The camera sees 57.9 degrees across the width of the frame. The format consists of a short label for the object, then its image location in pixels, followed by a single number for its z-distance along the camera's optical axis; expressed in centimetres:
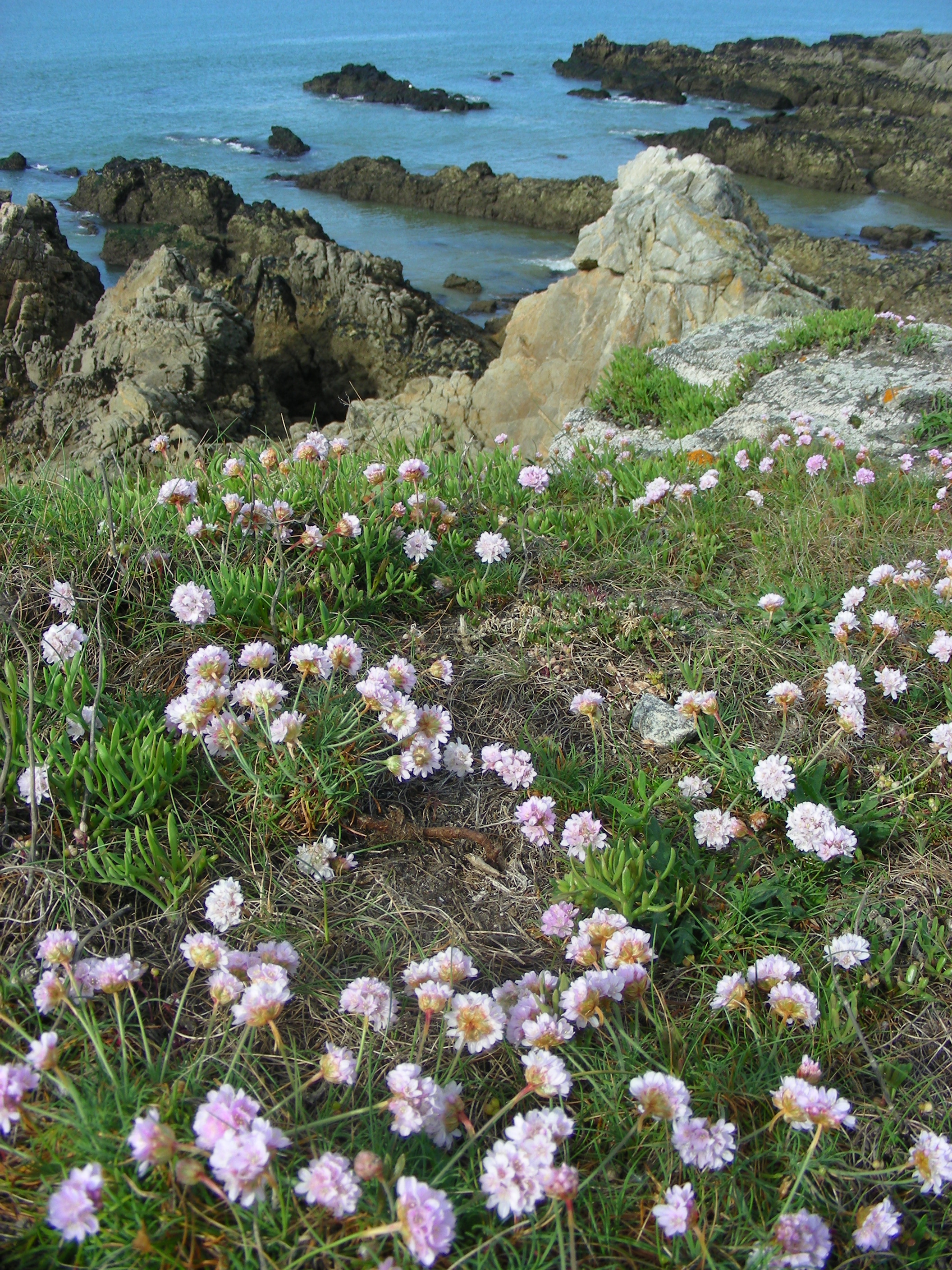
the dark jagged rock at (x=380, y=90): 3938
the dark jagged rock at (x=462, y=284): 1980
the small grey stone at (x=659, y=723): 277
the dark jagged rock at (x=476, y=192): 2505
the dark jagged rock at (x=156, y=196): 2036
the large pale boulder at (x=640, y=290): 901
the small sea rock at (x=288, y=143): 3194
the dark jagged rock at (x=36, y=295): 1098
